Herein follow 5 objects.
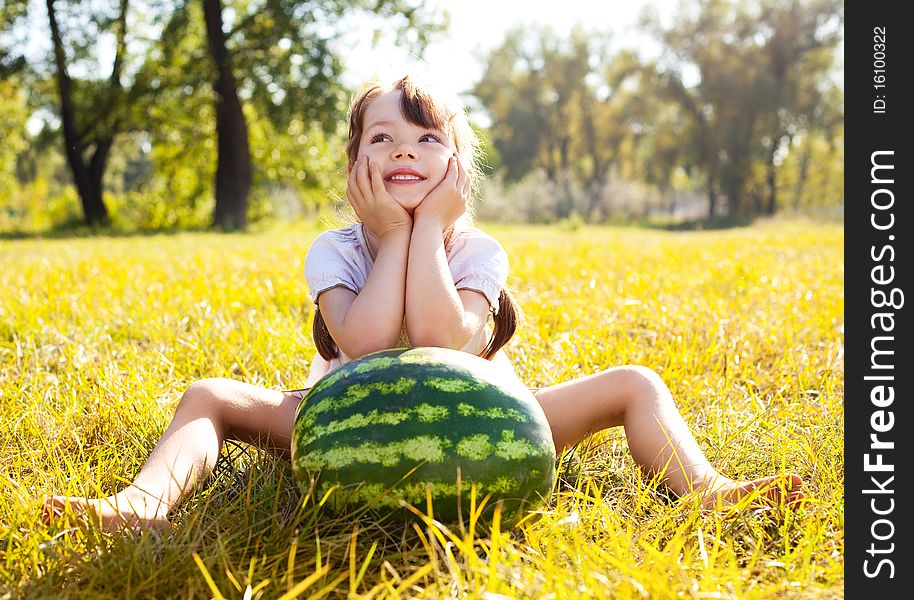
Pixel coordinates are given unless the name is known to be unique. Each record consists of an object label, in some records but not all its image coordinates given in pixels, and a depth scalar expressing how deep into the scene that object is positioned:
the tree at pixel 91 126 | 18.11
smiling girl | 2.09
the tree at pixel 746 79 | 31.58
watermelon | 1.75
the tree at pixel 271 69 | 16.86
